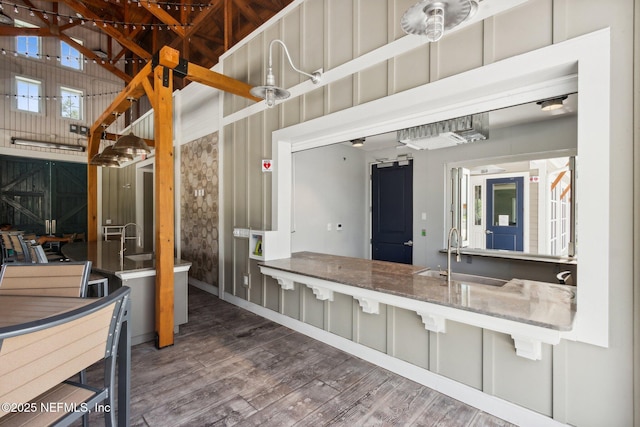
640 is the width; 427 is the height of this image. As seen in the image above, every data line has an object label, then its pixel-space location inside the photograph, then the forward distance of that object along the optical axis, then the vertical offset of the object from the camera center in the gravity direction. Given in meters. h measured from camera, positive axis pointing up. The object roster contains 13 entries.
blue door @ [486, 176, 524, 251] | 4.56 -0.03
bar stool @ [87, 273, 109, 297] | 3.03 -0.75
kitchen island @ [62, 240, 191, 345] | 3.02 -0.75
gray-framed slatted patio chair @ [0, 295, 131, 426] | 1.53 -0.55
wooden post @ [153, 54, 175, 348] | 2.96 +0.03
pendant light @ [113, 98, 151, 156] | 3.63 +0.79
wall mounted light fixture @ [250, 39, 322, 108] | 2.38 +0.97
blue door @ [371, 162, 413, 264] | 5.04 -0.02
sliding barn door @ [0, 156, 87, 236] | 7.14 +0.39
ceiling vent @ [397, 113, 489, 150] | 2.83 +0.79
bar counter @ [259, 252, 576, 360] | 1.59 -0.55
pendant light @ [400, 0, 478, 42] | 1.39 +0.95
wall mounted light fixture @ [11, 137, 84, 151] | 7.05 +1.64
